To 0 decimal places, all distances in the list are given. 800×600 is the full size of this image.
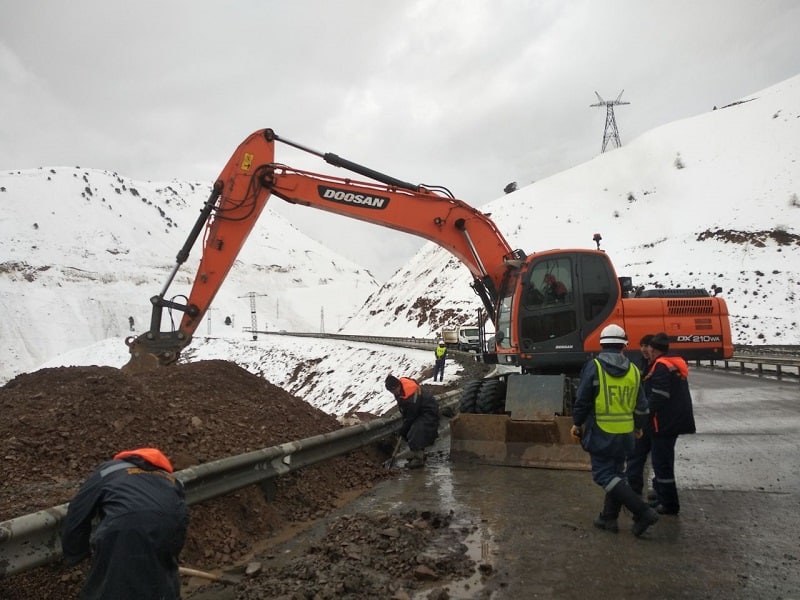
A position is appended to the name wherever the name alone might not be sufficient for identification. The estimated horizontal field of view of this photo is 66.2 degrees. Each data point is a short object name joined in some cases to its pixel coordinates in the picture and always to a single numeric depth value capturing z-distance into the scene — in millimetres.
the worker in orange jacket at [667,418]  5676
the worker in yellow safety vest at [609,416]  5277
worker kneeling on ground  8266
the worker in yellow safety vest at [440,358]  19617
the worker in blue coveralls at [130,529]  2738
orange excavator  8188
